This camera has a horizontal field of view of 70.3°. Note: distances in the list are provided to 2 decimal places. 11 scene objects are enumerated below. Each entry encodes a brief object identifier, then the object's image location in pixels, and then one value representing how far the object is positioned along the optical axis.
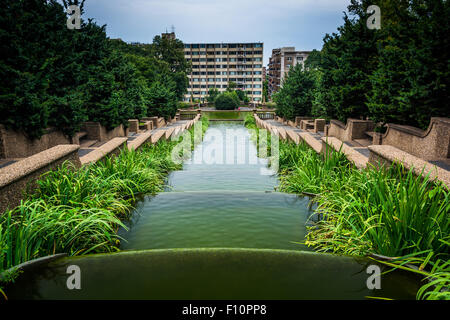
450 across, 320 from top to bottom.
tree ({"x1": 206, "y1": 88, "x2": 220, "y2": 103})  92.00
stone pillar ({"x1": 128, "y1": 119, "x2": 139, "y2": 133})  25.16
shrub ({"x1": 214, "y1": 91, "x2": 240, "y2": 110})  63.97
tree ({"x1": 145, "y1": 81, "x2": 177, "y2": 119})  33.06
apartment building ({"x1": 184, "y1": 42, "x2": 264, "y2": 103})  127.44
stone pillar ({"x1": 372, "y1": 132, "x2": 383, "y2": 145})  15.67
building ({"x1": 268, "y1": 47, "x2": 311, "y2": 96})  121.31
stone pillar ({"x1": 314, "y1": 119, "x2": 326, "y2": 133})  23.86
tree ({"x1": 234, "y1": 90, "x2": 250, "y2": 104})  93.75
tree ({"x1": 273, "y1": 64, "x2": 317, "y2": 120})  30.34
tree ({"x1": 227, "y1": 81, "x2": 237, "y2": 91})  112.88
